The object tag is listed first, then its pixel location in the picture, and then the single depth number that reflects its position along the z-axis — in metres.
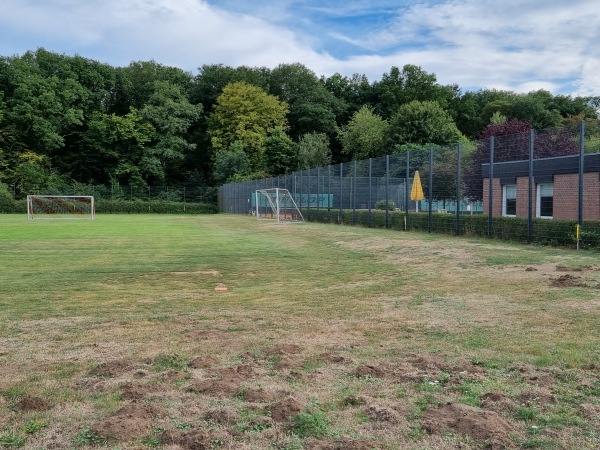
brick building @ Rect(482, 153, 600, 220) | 12.90
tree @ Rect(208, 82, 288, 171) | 58.78
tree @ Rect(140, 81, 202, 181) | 56.62
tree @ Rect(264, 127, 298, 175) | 55.75
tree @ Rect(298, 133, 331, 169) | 53.92
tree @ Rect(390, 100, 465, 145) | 49.31
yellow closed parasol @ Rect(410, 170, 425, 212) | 19.33
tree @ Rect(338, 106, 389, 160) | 54.91
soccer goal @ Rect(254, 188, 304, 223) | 32.25
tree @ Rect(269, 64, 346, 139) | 64.62
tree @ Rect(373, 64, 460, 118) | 67.00
